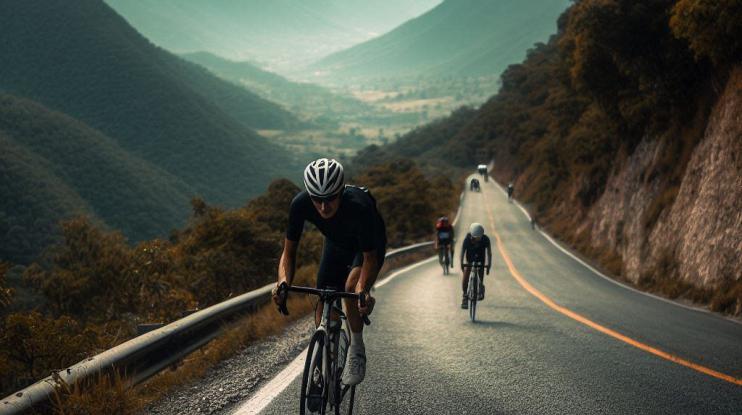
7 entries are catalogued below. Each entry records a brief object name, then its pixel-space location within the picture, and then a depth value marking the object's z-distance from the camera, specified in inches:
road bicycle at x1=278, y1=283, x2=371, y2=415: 168.6
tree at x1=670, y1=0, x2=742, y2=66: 717.9
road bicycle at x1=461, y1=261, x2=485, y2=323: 414.0
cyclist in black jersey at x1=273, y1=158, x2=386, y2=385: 174.2
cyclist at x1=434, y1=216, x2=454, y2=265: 795.4
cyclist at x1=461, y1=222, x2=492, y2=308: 433.4
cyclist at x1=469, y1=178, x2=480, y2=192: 3548.2
